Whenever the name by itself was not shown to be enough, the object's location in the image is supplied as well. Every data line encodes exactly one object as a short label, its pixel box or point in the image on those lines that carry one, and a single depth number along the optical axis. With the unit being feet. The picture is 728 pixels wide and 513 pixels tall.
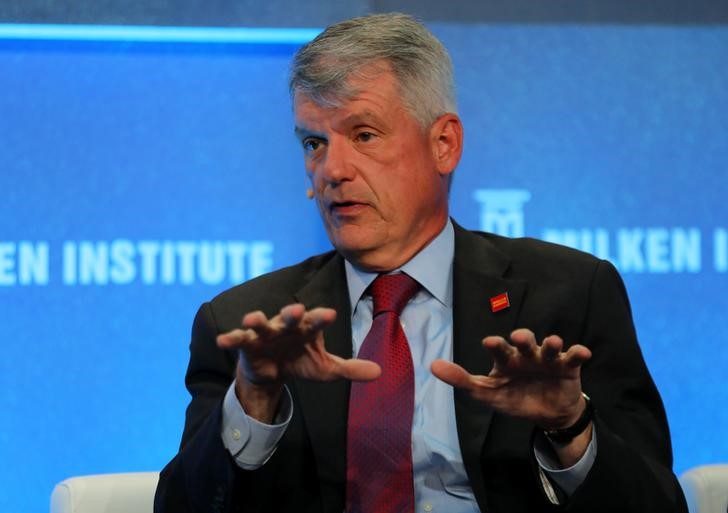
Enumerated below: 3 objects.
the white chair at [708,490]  14.51
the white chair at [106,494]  13.91
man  11.53
